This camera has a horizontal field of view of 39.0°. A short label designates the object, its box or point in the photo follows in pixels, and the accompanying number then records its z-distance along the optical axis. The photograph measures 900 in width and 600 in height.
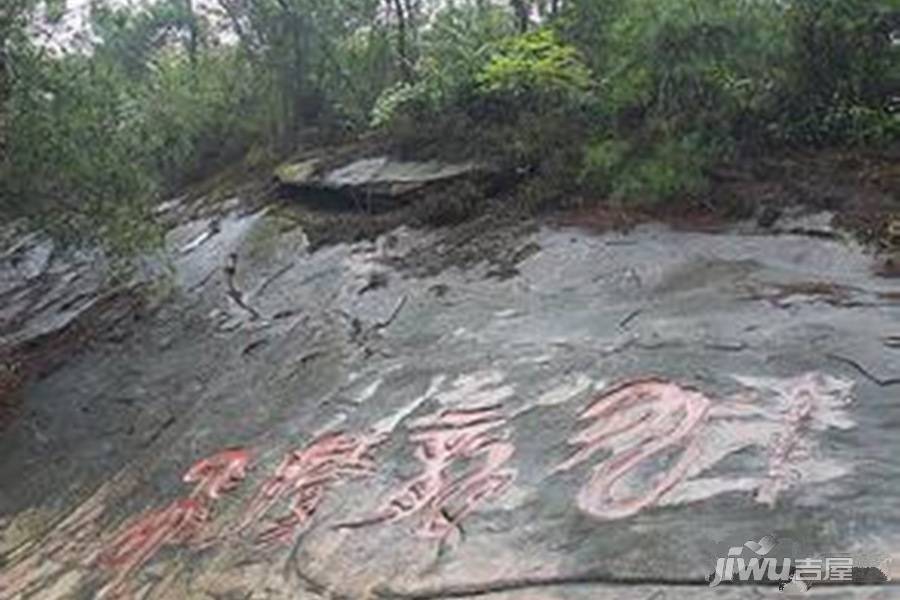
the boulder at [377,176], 13.95
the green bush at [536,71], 13.63
